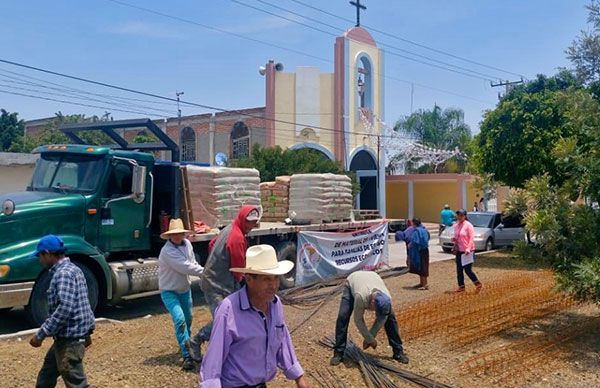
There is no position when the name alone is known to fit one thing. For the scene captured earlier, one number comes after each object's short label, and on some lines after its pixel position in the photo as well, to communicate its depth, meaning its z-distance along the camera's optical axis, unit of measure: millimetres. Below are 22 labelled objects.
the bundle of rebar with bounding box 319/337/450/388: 5832
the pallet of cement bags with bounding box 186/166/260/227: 10250
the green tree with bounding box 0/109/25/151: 41469
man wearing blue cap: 4574
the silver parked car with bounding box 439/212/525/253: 20531
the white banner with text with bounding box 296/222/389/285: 12164
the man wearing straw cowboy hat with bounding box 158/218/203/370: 6270
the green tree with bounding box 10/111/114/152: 38281
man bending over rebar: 6320
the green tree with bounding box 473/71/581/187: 15891
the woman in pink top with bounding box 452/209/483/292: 11273
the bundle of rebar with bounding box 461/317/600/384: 6328
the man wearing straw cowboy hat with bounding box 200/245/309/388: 3046
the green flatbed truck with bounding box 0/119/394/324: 7898
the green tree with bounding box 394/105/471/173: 47812
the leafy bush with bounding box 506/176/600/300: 7672
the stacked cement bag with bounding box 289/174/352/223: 12344
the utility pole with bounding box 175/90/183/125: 30783
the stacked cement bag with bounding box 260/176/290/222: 12906
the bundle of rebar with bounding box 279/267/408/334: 10094
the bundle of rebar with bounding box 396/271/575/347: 8070
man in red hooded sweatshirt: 5695
